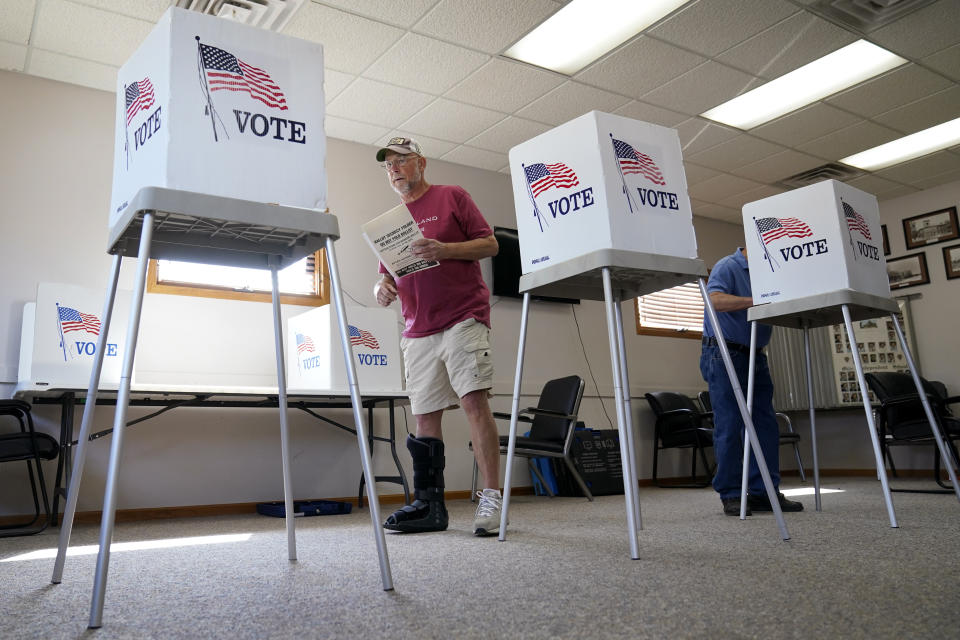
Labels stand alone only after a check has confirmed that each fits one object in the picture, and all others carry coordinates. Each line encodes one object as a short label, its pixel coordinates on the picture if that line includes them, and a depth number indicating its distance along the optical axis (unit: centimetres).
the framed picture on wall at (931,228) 614
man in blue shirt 293
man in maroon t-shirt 248
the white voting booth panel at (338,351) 390
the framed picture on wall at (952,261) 605
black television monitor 553
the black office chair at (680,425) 558
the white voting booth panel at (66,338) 334
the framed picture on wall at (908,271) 628
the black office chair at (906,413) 432
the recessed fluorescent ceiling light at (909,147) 525
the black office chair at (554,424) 426
